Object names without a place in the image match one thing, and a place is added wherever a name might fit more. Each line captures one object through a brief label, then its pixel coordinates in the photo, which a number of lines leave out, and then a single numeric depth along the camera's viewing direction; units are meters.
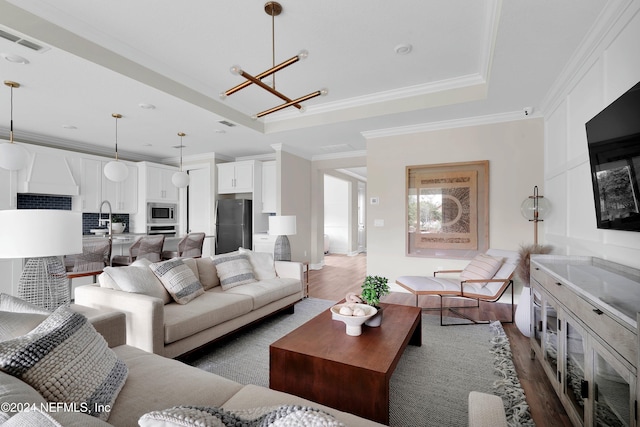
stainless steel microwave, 6.47
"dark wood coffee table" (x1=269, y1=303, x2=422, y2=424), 1.63
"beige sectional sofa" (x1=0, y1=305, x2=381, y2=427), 0.82
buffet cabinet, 1.16
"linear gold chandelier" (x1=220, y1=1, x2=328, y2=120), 2.16
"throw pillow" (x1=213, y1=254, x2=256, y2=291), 3.31
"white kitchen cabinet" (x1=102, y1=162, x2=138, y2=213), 5.98
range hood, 4.84
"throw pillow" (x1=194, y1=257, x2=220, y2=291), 3.29
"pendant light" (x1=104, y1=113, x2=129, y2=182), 4.44
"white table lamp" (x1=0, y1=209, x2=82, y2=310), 1.57
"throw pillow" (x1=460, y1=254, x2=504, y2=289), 3.50
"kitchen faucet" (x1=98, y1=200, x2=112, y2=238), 5.74
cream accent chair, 3.33
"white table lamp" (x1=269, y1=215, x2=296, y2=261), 4.30
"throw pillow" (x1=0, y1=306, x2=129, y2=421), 0.97
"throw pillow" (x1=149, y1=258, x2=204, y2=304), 2.71
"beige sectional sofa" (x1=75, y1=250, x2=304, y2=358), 2.21
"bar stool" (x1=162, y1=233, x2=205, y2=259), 4.79
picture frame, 4.38
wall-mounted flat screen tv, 1.64
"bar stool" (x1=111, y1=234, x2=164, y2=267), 4.24
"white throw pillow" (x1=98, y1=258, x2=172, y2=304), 2.43
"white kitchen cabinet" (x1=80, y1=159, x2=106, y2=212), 5.59
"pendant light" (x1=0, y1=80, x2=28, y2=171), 3.42
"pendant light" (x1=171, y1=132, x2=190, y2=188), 5.37
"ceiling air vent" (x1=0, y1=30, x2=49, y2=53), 2.38
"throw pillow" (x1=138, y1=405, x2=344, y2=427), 0.58
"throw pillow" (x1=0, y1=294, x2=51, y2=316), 1.42
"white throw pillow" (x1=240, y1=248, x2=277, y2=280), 3.74
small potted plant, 2.30
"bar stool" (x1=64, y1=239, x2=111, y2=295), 3.60
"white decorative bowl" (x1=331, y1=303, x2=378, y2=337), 2.10
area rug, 1.89
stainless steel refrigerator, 6.12
